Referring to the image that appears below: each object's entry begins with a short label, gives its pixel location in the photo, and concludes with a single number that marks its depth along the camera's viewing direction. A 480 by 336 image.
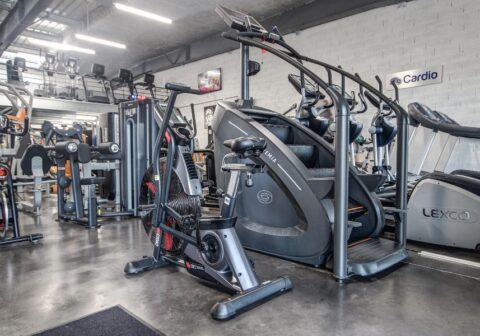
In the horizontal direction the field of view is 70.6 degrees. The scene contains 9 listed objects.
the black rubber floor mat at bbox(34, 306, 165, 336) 1.65
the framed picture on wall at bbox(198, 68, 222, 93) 10.97
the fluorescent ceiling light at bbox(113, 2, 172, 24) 7.45
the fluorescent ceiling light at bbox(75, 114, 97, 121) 11.87
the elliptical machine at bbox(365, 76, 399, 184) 4.41
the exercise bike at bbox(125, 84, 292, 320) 1.94
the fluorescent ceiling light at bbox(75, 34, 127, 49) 9.57
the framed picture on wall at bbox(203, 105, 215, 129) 11.30
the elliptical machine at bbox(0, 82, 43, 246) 3.26
